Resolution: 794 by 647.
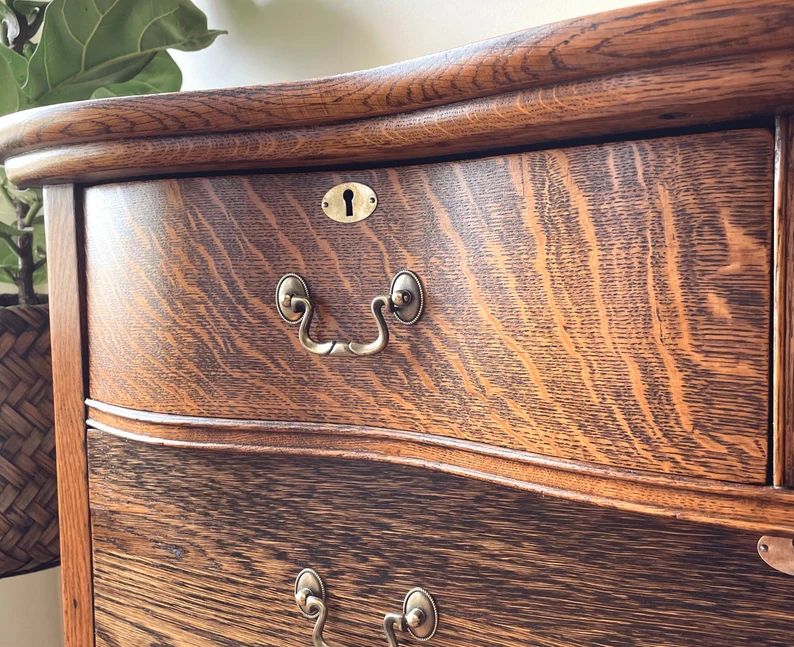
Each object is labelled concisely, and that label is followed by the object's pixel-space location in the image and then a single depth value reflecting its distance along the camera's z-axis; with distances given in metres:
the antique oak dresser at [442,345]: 0.34
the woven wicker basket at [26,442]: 0.89
